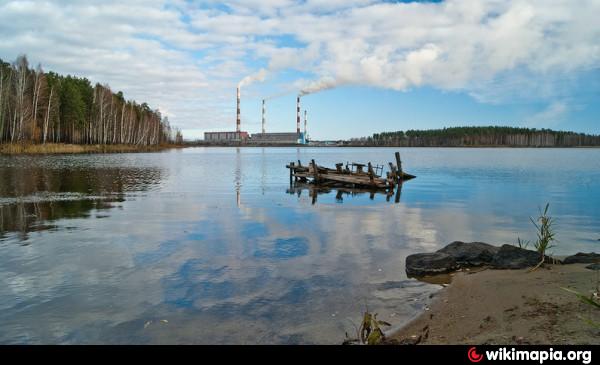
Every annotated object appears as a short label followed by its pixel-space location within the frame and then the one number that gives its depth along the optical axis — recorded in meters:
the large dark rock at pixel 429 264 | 10.41
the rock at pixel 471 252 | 10.93
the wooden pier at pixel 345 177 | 32.28
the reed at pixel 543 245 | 10.00
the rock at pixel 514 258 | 9.91
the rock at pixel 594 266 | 8.80
